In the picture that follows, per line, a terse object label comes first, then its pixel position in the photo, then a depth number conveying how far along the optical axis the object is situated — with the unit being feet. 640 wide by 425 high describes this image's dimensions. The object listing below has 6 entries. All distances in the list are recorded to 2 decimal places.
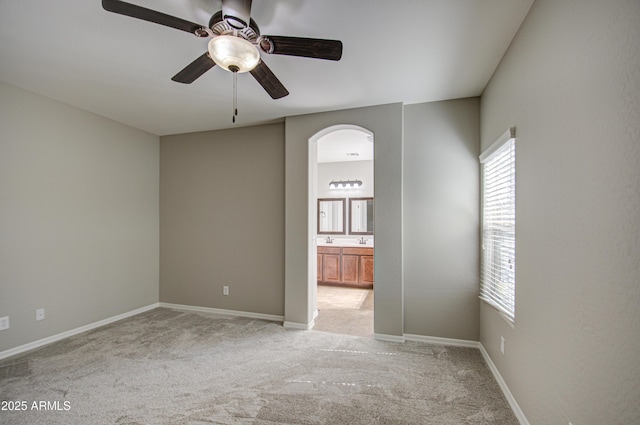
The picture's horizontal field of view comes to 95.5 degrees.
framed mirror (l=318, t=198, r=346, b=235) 21.45
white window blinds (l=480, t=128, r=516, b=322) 7.20
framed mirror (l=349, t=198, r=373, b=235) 20.80
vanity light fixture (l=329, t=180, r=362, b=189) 20.81
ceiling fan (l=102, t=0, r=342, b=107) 4.88
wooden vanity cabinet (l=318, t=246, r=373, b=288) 18.44
